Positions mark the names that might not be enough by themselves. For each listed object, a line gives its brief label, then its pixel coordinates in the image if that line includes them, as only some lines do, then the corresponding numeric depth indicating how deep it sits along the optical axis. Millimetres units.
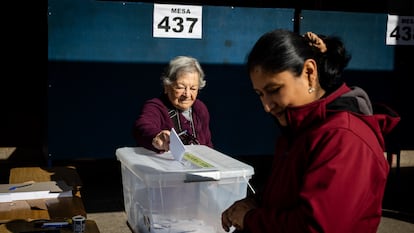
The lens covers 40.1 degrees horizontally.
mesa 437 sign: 4777
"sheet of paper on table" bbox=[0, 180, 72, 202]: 2525
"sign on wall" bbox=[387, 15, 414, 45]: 5312
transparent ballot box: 2062
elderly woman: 3027
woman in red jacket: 1319
